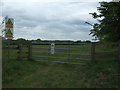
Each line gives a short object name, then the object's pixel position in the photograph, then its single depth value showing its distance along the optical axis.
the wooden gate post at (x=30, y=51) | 6.81
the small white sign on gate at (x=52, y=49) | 6.68
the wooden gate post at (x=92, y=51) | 5.65
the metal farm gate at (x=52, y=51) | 6.62
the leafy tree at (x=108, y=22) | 6.04
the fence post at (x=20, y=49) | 6.40
